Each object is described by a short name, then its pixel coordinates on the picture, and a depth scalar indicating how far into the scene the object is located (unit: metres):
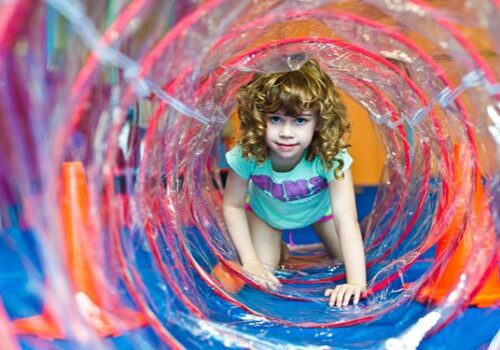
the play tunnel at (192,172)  1.02
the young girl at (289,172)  1.77
